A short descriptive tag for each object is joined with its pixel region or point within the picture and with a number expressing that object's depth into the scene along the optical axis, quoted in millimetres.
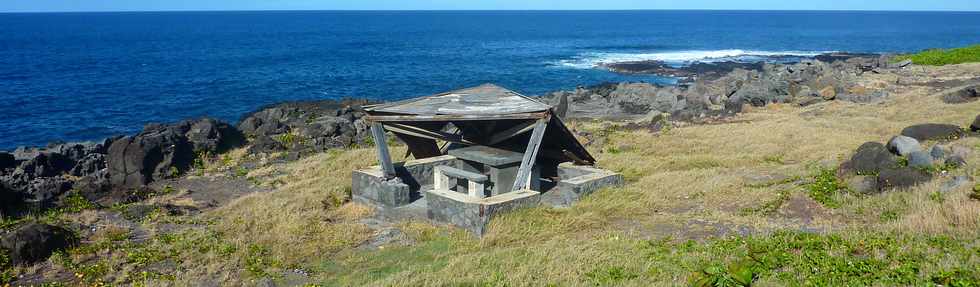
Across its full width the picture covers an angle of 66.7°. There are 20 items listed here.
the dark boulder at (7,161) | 21812
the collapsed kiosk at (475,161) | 12016
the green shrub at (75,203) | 15019
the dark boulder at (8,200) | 15062
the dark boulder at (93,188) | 17247
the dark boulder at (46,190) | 17153
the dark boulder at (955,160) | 12859
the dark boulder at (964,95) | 25002
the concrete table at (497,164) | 13577
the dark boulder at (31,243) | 10250
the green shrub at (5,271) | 9641
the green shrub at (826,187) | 12248
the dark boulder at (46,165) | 21391
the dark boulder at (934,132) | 17203
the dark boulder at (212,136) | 24219
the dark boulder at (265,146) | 24031
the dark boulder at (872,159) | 13633
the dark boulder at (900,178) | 12203
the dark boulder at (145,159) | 20016
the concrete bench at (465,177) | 12992
